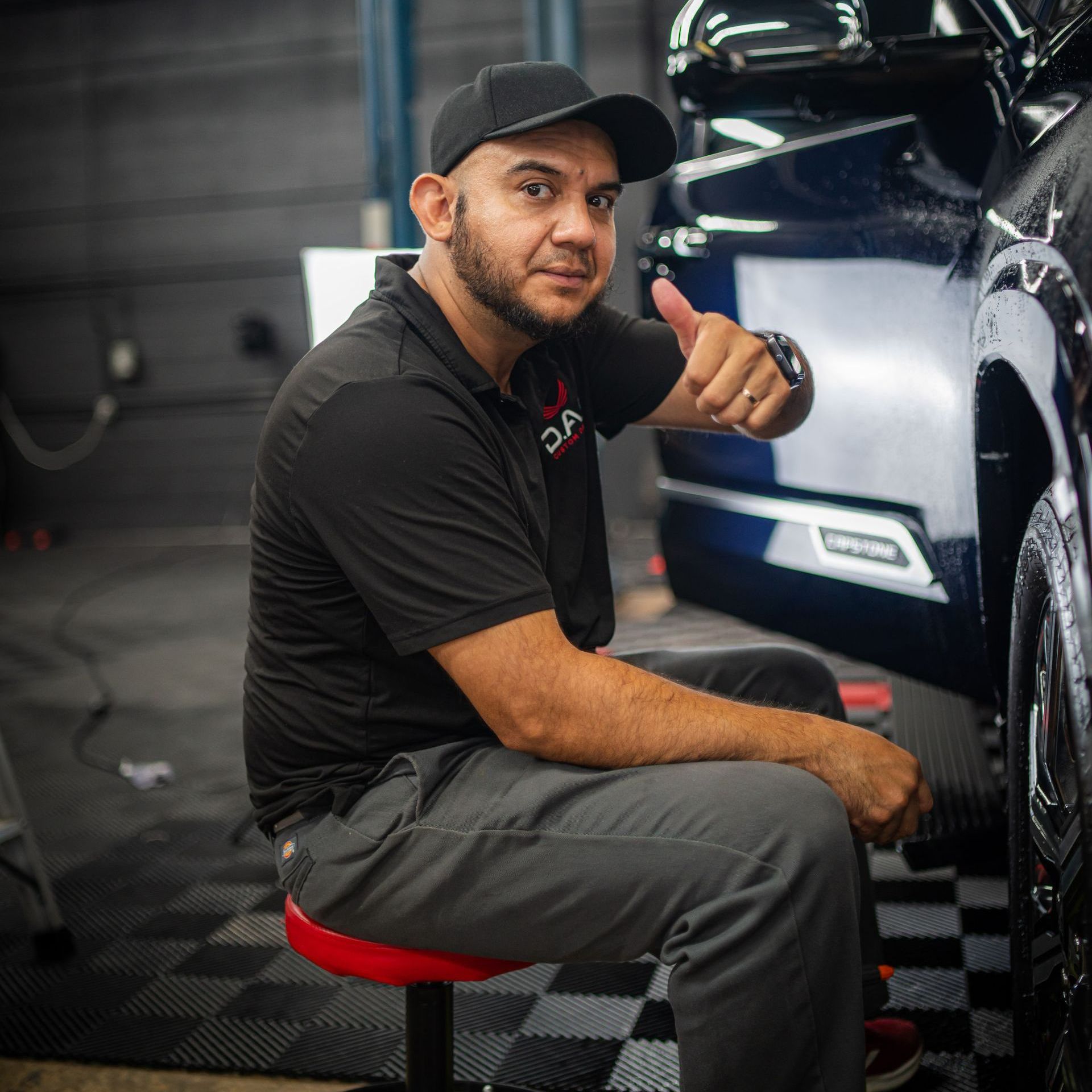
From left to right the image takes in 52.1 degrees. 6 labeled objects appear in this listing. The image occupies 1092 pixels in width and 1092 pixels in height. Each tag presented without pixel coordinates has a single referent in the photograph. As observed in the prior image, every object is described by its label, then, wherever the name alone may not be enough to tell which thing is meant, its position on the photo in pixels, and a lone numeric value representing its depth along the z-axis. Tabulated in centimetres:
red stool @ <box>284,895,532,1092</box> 118
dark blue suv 95
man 105
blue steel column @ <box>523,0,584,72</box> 568
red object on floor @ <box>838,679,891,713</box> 293
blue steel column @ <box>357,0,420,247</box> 514
